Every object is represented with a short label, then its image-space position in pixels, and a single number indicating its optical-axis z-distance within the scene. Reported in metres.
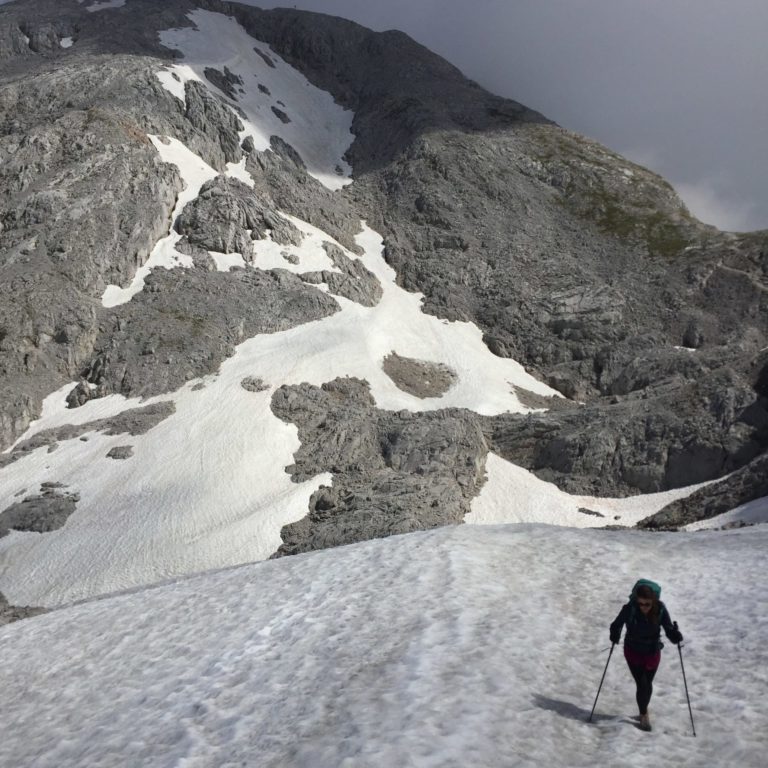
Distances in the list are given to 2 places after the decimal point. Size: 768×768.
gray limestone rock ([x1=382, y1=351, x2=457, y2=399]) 66.12
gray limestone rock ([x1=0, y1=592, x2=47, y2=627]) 32.34
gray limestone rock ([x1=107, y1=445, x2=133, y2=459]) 51.47
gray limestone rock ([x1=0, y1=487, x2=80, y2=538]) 45.62
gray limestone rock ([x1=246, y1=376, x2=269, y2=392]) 58.88
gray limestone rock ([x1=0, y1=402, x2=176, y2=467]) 53.99
